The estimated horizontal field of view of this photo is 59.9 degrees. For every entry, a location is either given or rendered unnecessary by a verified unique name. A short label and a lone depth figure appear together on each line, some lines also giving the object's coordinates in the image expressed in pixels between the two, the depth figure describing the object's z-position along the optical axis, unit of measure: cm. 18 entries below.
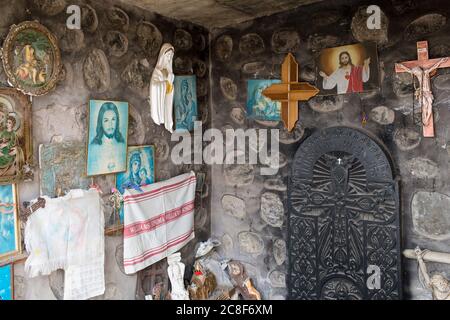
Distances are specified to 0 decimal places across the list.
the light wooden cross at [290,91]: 390
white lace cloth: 287
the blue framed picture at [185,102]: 419
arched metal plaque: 343
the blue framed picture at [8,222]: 268
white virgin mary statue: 382
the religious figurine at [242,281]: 427
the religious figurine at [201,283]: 412
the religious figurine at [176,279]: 402
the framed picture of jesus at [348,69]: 354
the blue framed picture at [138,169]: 361
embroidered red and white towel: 358
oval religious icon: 269
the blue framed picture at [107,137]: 331
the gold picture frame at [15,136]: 266
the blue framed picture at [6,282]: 269
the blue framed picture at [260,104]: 416
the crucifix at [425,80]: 323
